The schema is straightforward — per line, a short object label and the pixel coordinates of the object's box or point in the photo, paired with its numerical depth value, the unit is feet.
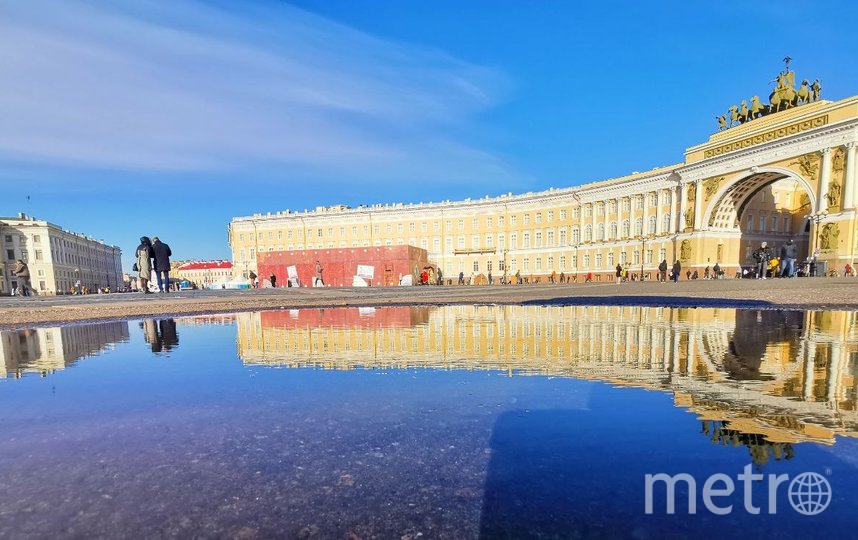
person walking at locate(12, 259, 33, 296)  65.87
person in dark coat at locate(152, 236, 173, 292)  53.31
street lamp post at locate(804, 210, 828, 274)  98.89
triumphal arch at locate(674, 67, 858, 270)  97.14
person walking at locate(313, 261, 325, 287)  100.58
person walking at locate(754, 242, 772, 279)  88.83
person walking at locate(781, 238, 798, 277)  79.20
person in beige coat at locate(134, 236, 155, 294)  52.93
